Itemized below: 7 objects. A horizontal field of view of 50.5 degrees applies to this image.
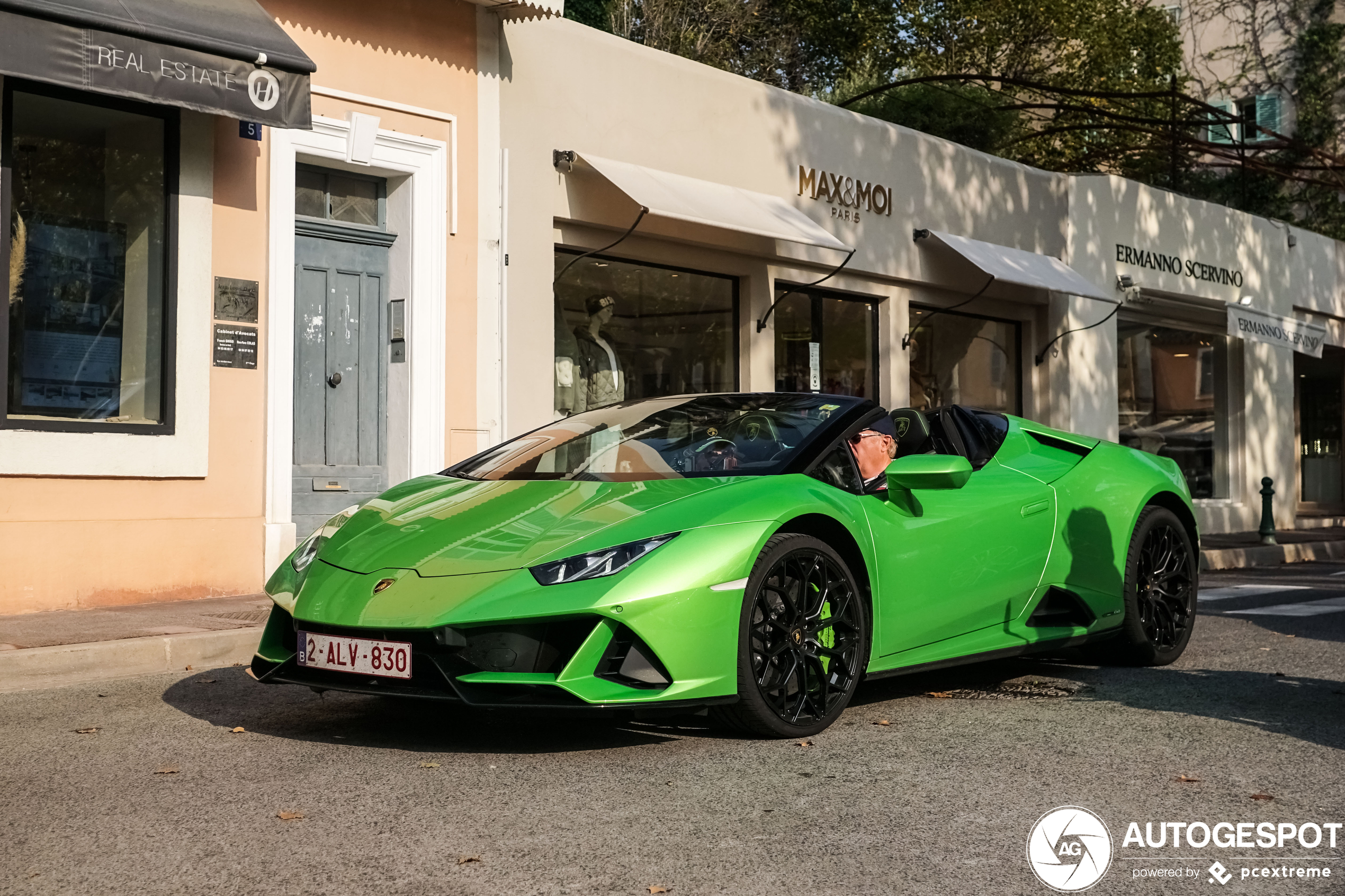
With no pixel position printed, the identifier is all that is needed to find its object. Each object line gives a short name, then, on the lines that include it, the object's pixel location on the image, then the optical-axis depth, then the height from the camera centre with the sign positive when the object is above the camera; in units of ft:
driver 18.85 +0.30
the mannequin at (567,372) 42.63 +3.05
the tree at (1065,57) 105.40 +32.08
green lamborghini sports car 14.85 -1.12
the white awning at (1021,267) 53.47 +7.99
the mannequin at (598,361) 43.78 +3.49
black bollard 61.98 -2.09
